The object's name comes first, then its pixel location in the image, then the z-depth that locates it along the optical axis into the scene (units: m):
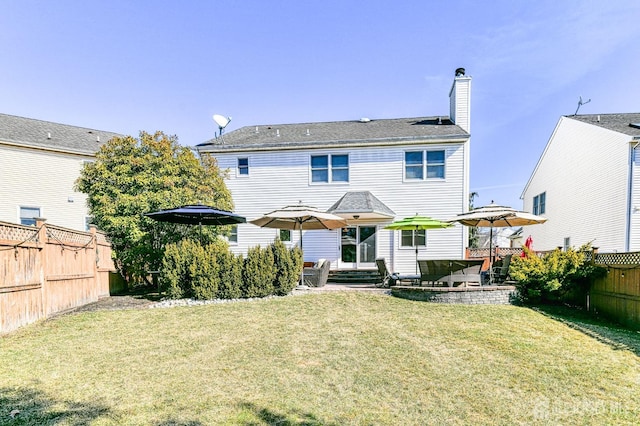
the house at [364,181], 13.83
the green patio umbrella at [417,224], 10.20
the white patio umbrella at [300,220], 9.86
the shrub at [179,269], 8.74
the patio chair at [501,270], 9.62
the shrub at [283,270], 9.18
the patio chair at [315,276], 10.43
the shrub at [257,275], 8.95
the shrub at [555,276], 8.21
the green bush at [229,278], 8.85
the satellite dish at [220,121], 17.33
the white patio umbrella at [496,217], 9.47
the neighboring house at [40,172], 14.70
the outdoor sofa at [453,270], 8.55
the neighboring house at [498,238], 38.12
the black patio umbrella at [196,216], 8.76
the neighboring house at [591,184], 12.42
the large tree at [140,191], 10.36
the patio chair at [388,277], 10.16
